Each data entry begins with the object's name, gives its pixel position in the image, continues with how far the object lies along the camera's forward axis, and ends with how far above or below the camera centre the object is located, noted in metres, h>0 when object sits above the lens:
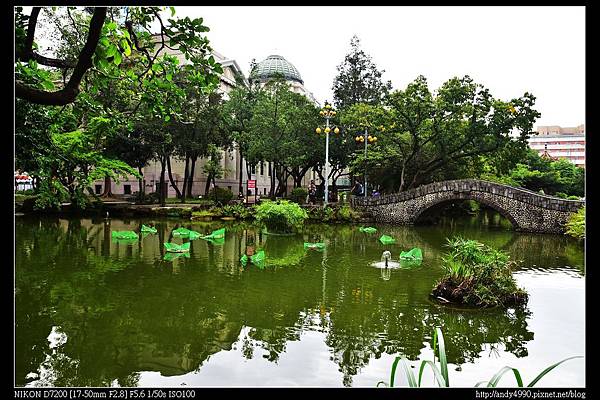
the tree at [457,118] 23.58 +3.86
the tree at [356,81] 35.03 +8.52
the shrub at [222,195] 29.35 -0.11
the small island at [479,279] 7.82 -1.49
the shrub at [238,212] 24.97 -1.01
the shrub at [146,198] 30.48 -0.31
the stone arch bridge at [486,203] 20.97 -0.52
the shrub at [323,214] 24.86 -1.13
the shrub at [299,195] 30.88 -0.13
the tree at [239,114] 31.59 +5.45
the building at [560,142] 63.88 +7.66
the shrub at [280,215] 18.05 -0.87
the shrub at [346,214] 24.91 -1.14
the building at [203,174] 37.91 +1.72
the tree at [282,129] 28.69 +4.03
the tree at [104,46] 3.29 +1.33
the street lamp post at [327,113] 23.66 +4.10
